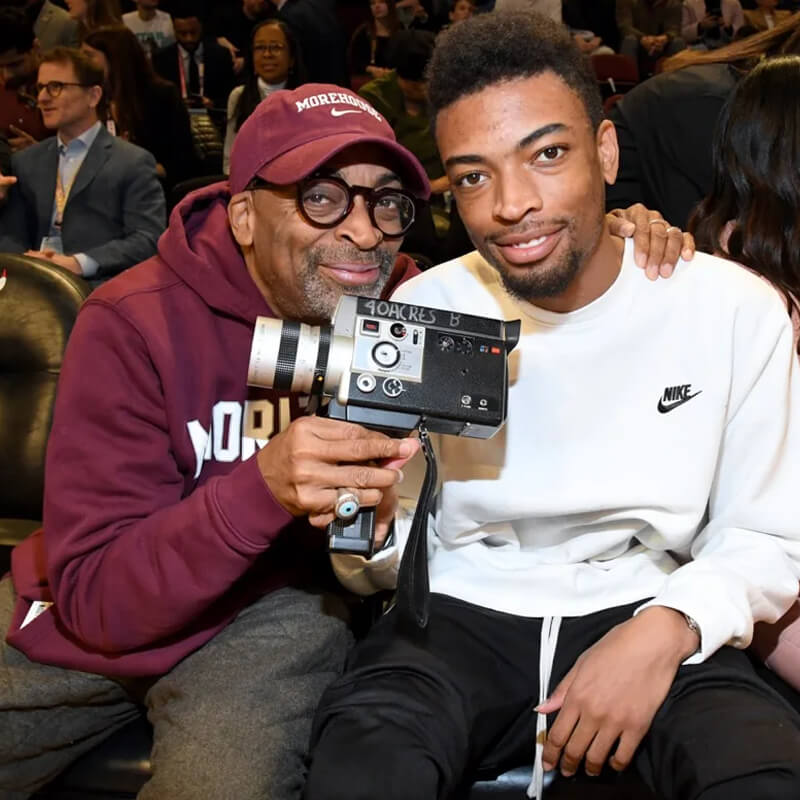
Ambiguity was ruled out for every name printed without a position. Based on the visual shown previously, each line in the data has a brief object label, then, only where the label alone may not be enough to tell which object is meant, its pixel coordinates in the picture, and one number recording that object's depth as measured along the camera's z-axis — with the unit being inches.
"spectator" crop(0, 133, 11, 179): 140.1
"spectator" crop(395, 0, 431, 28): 246.5
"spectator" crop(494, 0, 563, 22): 199.2
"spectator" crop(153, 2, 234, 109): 233.6
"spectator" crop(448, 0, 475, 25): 232.8
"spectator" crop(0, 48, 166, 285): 133.9
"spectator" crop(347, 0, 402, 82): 238.8
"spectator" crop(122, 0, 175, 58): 243.0
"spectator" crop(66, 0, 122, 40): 225.8
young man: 49.8
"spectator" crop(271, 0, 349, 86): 205.3
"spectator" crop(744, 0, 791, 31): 214.4
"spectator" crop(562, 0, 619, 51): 244.2
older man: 51.3
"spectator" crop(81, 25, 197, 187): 170.2
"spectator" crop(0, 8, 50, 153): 166.2
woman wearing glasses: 180.1
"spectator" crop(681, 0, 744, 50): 207.5
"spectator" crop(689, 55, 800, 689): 69.6
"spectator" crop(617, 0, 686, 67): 243.4
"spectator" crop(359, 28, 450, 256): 163.8
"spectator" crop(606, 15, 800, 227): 91.3
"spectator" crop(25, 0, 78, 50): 234.4
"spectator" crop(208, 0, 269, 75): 250.7
